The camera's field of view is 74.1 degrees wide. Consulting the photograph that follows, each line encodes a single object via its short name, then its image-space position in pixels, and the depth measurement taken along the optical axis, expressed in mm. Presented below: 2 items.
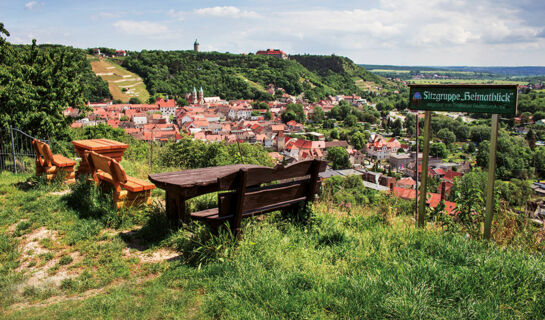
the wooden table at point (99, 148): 4742
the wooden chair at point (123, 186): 3667
